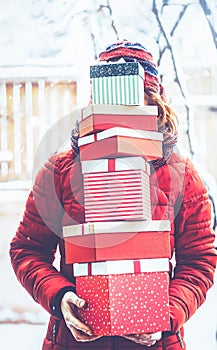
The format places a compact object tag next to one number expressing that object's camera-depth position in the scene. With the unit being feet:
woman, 9.41
